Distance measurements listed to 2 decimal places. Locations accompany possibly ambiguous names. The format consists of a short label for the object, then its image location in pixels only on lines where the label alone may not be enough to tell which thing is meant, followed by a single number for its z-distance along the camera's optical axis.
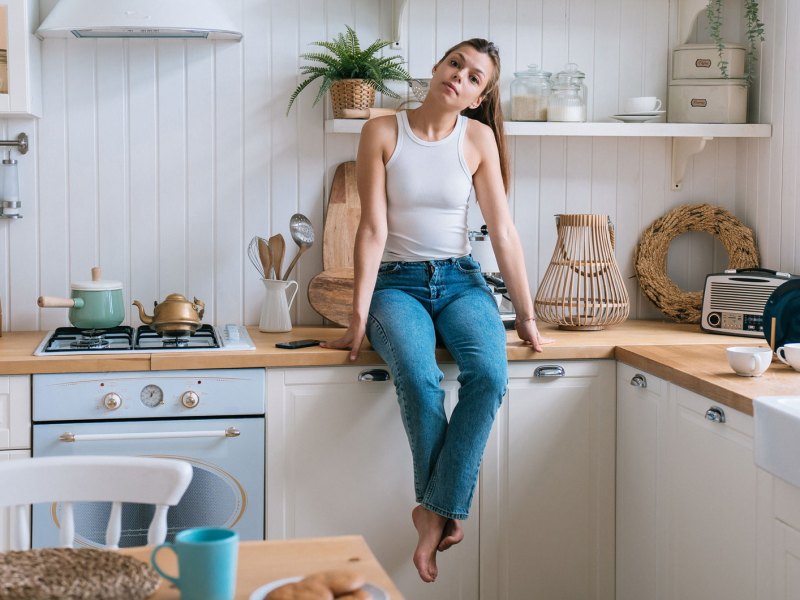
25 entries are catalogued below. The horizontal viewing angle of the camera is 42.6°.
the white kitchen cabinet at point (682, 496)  2.01
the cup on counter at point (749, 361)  2.14
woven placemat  0.96
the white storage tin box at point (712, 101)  3.01
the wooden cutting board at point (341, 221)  2.95
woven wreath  3.08
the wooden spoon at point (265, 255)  2.86
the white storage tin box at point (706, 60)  3.03
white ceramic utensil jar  2.79
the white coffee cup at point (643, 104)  2.96
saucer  2.98
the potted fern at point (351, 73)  2.81
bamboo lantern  2.86
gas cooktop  2.46
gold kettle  2.56
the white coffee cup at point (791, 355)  2.22
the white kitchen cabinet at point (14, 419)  2.35
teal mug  0.96
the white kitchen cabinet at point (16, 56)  2.57
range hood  2.46
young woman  2.30
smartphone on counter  2.53
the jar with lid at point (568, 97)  2.93
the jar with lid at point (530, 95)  2.94
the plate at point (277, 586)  1.02
